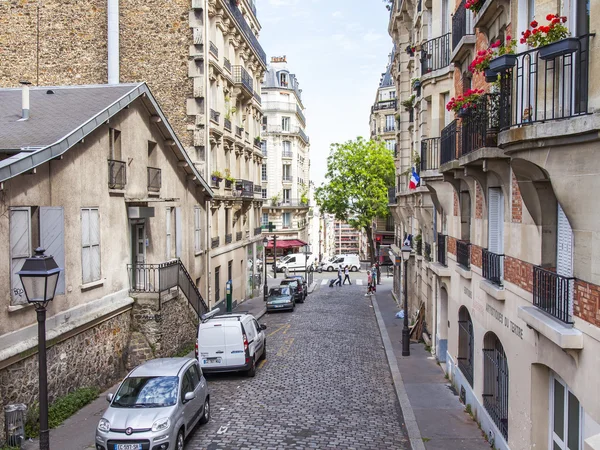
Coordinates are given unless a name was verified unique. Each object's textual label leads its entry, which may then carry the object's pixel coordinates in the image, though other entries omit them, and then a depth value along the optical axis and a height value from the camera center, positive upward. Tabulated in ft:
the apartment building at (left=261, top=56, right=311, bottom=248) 233.76 +20.38
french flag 76.69 +3.51
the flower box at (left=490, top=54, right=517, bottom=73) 27.32 +6.67
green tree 208.44 +8.99
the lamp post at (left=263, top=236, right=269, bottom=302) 132.01 -16.82
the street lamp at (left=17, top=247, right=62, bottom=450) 29.35 -4.17
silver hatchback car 36.04 -13.02
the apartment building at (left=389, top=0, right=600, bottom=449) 23.59 -0.98
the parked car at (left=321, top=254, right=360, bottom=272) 222.48 -20.98
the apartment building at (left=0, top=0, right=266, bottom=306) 94.43 +25.05
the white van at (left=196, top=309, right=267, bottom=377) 59.26 -13.83
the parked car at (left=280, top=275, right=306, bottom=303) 132.05 -17.68
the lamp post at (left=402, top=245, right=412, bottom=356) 71.20 -15.77
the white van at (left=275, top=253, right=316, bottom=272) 202.58 -18.92
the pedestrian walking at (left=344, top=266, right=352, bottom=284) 177.27 -20.73
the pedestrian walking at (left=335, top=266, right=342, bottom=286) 171.94 -21.32
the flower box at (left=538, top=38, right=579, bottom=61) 22.49 +6.07
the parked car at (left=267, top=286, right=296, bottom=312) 115.75 -18.07
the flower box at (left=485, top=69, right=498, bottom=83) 30.47 +6.78
